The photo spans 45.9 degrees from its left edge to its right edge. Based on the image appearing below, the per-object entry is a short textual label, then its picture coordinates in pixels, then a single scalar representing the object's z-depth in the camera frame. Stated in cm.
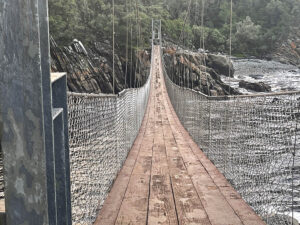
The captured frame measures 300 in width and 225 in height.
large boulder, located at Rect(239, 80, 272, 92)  2422
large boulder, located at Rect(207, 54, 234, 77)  3106
